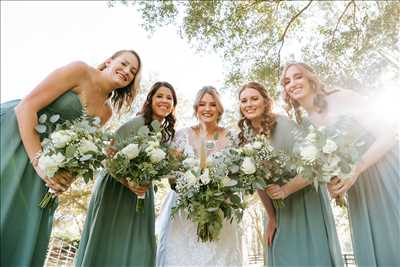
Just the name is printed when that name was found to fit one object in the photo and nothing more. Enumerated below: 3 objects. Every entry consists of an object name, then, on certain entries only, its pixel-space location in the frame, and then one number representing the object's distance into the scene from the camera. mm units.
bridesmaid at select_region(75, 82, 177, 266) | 3350
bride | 3395
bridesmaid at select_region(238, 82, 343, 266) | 3199
